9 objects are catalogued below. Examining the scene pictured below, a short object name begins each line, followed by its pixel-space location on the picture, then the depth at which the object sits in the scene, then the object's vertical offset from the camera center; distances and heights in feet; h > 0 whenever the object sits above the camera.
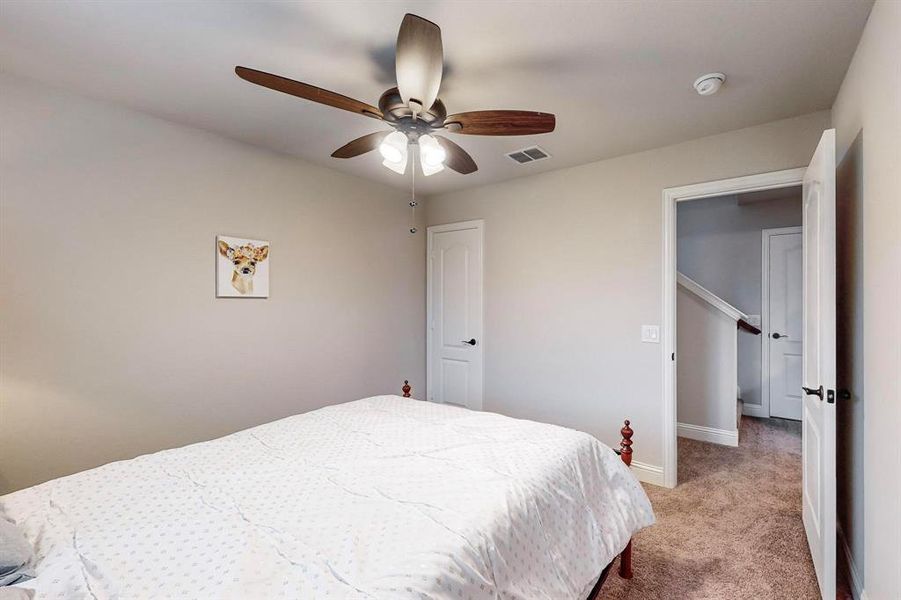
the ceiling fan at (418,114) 4.63 +2.69
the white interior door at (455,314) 12.73 -0.23
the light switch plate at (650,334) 9.50 -0.59
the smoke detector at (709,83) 6.43 +3.69
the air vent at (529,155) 9.54 +3.74
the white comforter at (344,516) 3.04 -1.98
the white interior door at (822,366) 5.53 -0.82
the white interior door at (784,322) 14.20 -0.42
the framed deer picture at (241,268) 8.89 +0.87
